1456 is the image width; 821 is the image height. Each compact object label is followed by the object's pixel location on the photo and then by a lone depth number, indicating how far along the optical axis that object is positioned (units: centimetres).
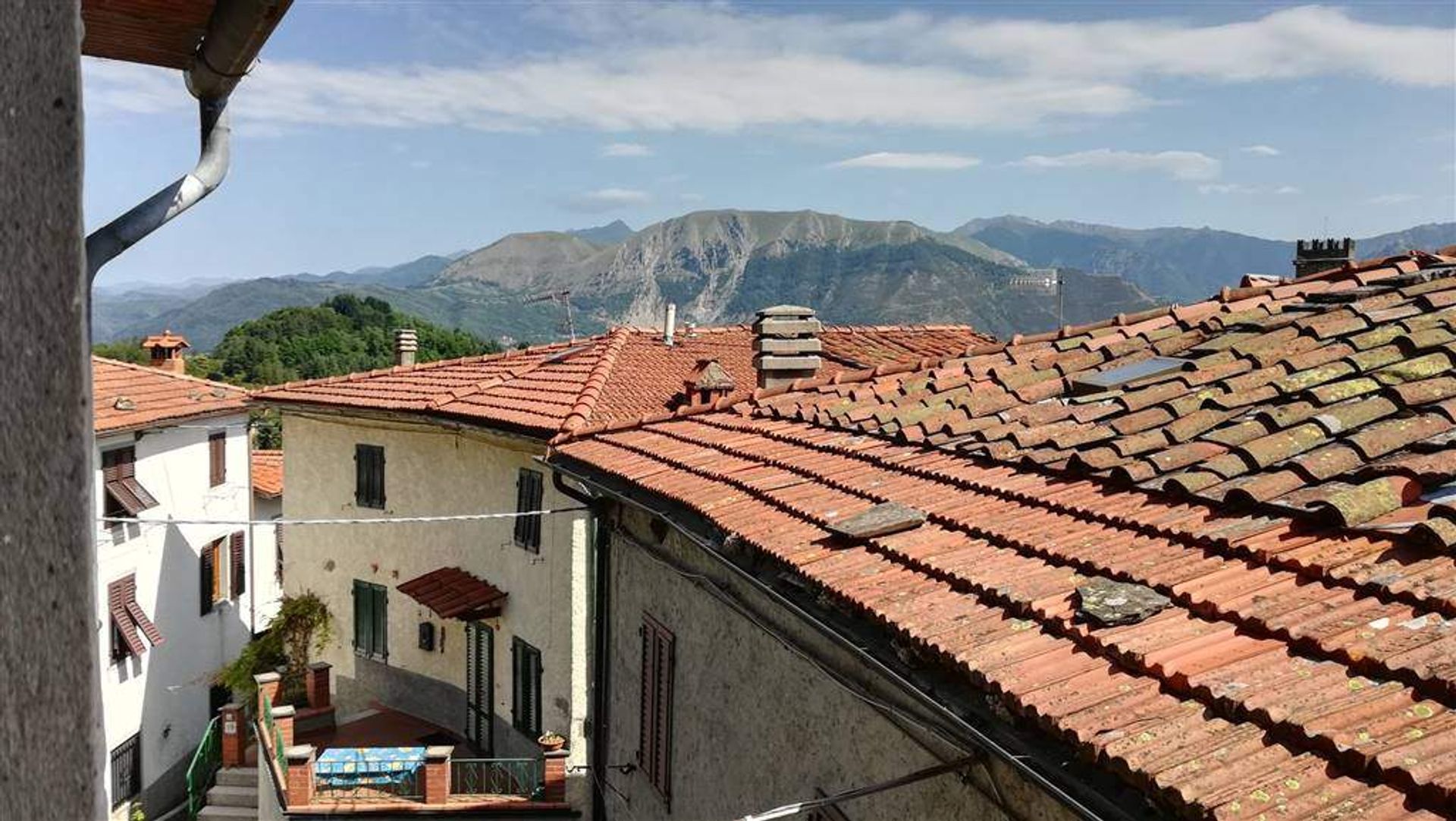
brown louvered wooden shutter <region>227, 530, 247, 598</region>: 2533
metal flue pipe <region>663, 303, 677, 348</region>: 1894
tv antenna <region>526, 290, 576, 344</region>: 2251
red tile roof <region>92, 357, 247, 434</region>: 2061
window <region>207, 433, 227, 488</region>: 2512
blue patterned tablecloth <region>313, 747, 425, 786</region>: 1322
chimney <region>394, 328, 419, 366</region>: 2378
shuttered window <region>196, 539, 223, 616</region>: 2386
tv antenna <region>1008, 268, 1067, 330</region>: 1833
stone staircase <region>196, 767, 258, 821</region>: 1650
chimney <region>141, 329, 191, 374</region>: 2981
